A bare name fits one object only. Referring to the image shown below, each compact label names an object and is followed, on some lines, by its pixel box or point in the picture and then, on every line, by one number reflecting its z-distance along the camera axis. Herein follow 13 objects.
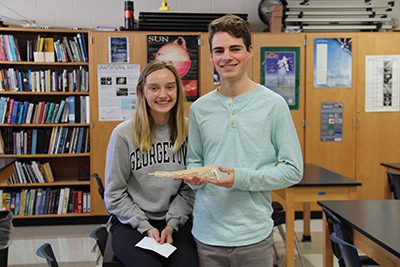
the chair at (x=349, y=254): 1.81
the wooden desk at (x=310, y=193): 3.11
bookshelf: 4.81
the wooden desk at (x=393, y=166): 3.85
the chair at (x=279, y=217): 3.30
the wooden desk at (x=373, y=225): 1.76
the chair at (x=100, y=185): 3.85
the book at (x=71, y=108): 4.90
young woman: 1.99
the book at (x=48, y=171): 4.92
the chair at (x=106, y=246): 1.85
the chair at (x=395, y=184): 3.22
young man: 1.65
